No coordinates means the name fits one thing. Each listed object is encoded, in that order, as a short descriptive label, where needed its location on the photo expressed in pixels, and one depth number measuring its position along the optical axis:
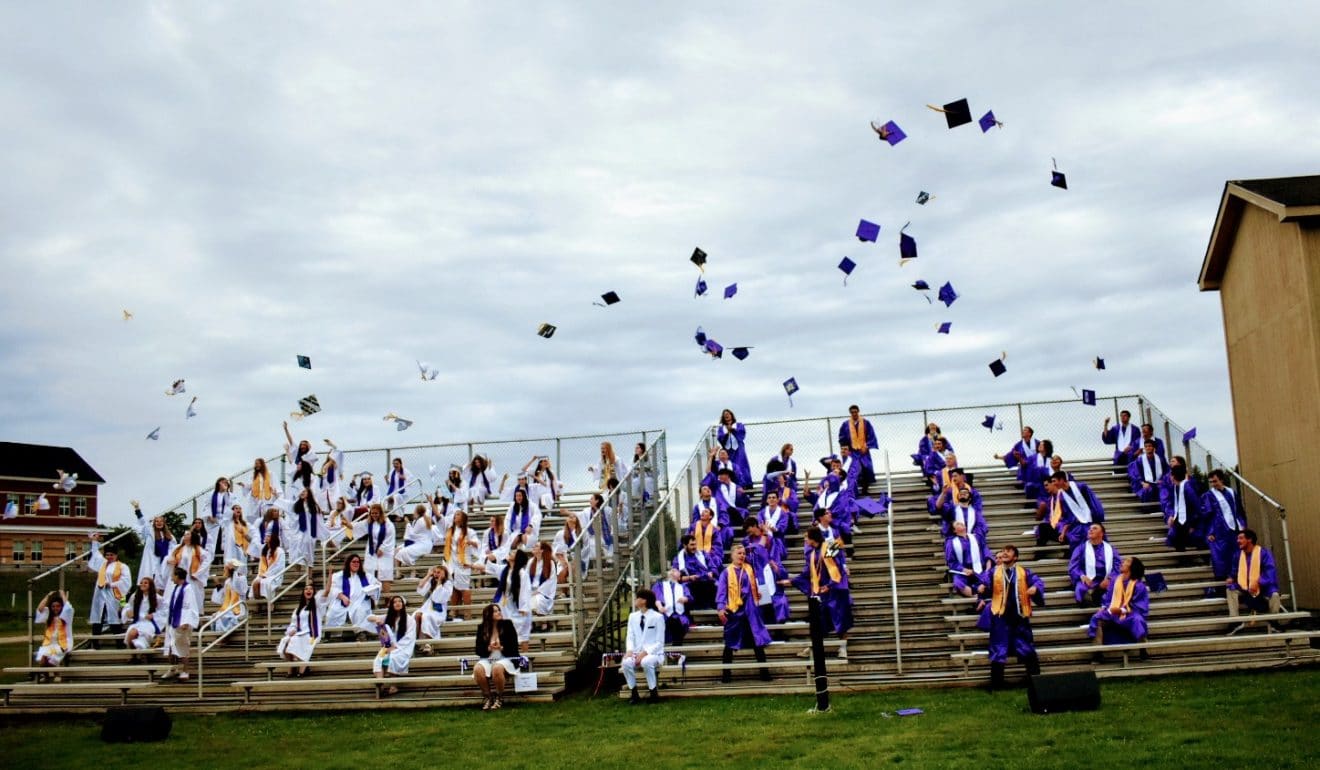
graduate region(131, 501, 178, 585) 20.84
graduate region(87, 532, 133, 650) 20.50
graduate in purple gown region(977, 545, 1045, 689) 13.43
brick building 62.06
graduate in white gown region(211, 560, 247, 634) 19.03
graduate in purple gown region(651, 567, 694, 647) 15.97
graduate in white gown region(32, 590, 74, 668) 18.27
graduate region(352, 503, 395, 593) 19.94
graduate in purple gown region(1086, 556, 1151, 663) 14.46
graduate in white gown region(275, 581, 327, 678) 16.94
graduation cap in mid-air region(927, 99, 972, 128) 15.80
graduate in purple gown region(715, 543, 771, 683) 15.18
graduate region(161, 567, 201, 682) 17.62
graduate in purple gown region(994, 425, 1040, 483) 21.49
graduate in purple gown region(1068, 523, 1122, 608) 15.65
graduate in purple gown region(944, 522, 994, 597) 16.42
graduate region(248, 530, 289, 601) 19.19
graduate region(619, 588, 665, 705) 14.62
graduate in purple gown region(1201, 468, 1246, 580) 16.58
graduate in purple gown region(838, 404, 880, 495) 21.62
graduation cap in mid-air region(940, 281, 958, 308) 20.59
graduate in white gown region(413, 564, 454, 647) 17.34
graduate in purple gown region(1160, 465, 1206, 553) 17.38
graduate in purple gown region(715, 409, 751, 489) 22.08
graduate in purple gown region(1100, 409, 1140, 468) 21.44
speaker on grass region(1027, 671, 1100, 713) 11.61
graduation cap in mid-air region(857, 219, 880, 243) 18.42
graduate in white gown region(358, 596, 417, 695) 15.86
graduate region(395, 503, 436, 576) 20.50
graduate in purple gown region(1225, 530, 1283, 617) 15.05
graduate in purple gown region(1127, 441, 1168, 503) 19.94
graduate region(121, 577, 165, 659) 18.72
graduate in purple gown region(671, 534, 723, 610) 17.08
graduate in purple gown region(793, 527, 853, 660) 15.54
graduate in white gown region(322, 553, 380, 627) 17.97
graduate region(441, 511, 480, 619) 18.62
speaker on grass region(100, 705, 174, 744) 13.60
